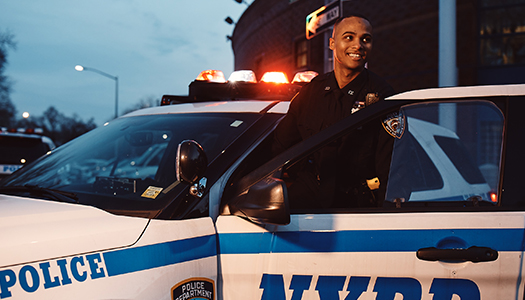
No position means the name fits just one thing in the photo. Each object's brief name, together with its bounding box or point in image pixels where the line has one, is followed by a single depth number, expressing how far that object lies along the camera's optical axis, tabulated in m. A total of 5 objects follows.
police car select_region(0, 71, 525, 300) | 1.38
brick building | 11.75
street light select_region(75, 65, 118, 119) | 22.99
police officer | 1.91
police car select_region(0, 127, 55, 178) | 6.59
